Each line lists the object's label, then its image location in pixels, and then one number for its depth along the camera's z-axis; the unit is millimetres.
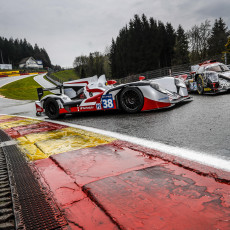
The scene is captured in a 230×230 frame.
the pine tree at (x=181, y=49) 51750
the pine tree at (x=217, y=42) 46938
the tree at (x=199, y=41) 48438
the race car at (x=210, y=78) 7012
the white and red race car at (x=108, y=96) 5105
